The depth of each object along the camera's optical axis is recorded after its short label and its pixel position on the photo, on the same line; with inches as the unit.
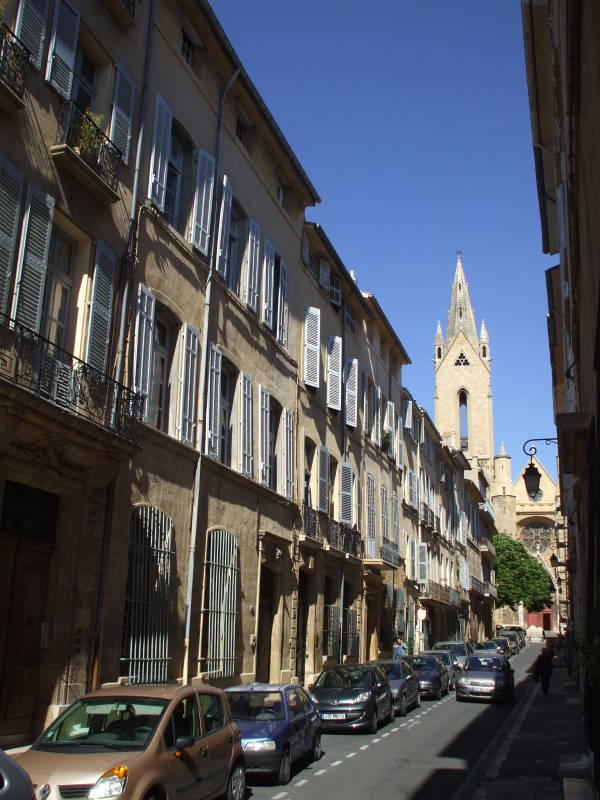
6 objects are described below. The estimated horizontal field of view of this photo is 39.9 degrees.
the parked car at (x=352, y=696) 627.2
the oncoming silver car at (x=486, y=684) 918.4
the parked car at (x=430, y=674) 949.8
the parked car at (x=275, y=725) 429.7
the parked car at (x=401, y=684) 761.6
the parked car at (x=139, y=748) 277.9
